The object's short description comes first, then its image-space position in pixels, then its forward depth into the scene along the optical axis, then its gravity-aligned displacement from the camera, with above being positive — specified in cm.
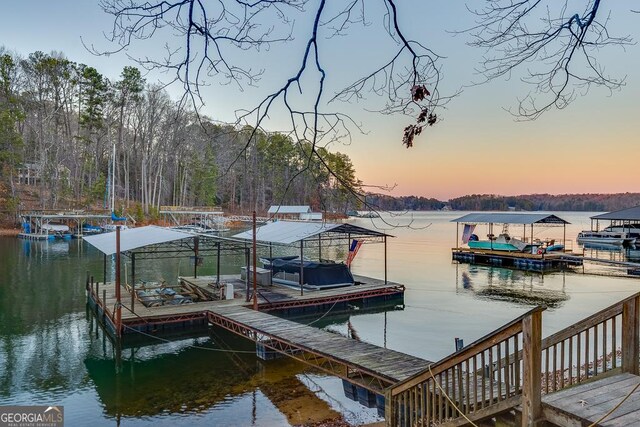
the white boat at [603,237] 3894 -257
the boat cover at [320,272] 1859 -273
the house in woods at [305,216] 6565 -162
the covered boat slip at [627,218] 3631 -77
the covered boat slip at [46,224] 3816 -200
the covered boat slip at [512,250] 2906 -290
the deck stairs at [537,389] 351 -152
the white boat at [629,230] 3892 -190
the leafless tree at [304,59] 270 +90
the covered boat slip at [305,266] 1767 -253
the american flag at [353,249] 1999 -188
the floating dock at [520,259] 2864 -340
